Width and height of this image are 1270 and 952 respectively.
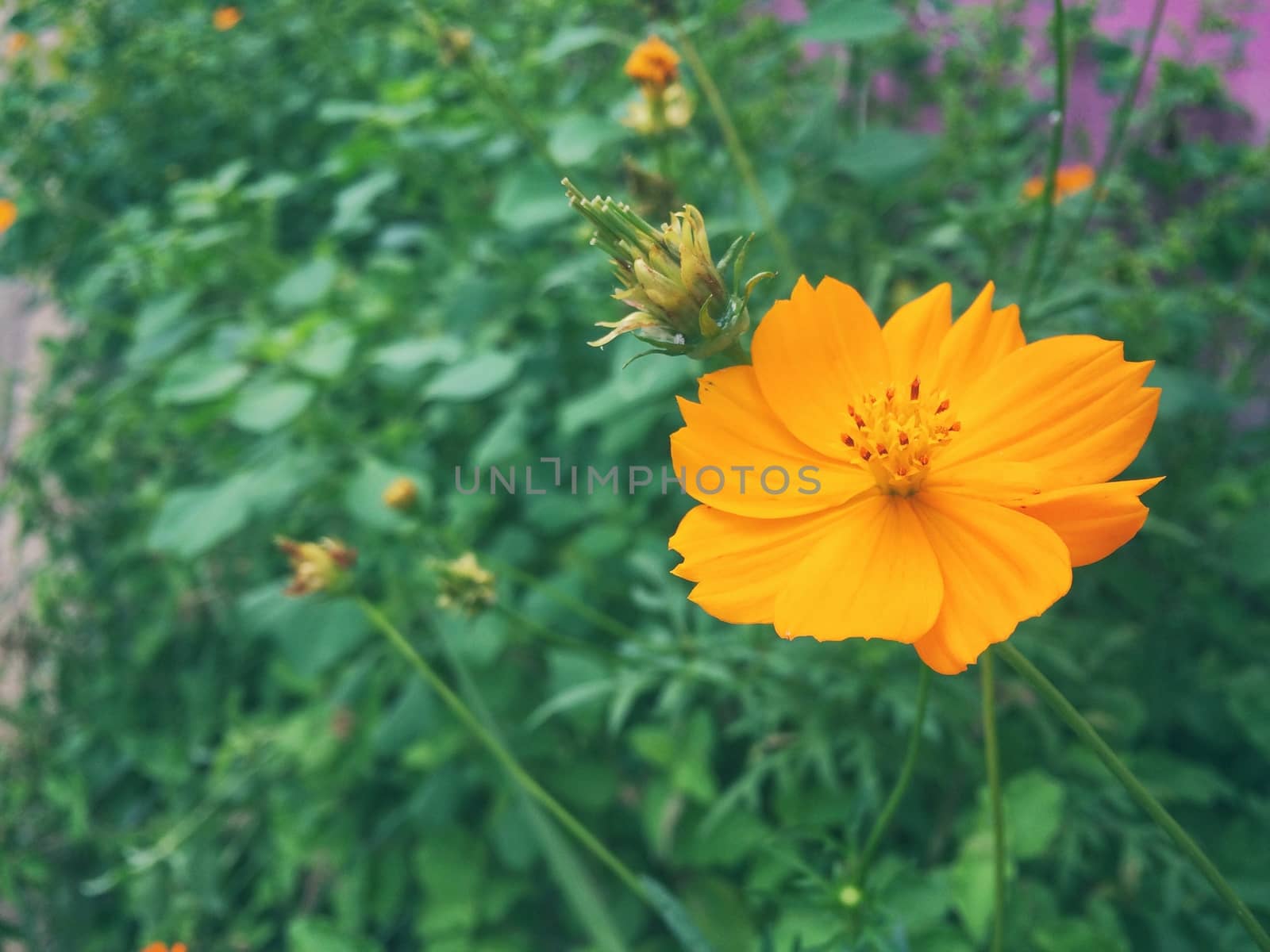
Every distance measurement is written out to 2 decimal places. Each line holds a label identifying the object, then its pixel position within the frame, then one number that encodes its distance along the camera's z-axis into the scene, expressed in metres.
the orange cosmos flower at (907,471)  0.10
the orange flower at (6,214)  0.42
